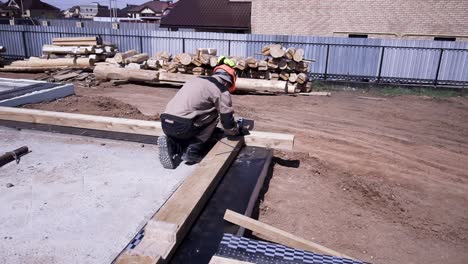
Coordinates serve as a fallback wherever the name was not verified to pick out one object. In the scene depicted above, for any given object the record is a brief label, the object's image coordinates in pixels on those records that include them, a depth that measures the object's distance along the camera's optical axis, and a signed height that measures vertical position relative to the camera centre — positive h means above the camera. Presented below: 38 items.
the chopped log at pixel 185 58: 13.00 -1.01
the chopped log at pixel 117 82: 13.60 -2.01
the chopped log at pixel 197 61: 12.95 -1.06
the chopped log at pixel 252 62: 12.87 -1.04
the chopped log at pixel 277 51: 12.52 -0.62
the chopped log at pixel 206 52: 13.05 -0.77
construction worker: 4.79 -1.09
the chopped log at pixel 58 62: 15.21 -1.54
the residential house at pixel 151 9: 78.31 +3.91
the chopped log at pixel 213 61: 12.96 -1.07
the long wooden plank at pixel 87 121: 6.09 -1.57
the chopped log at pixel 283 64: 12.77 -1.06
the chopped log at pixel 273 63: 12.84 -1.04
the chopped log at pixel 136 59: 14.55 -1.21
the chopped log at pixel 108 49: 16.06 -0.96
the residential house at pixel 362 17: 19.01 +0.95
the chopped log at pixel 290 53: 12.61 -0.67
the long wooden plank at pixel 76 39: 15.82 -0.58
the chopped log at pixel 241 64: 12.84 -1.11
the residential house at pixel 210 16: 25.84 +0.97
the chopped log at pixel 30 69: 15.52 -1.88
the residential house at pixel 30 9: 56.72 +2.31
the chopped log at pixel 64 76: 13.90 -1.92
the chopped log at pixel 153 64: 13.82 -1.31
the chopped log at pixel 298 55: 12.46 -0.72
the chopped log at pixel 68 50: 15.31 -1.02
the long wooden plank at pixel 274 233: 3.23 -1.75
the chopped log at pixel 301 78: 12.77 -1.50
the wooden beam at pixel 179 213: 2.90 -1.65
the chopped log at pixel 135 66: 13.90 -1.42
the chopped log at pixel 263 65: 12.87 -1.12
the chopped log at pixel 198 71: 13.14 -1.43
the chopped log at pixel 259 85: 12.62 -1.78
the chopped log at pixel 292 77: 12.89 -1.50
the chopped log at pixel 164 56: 14.16 -1.03
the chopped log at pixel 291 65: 12.77 -1.08
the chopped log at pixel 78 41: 15.83 -0.68
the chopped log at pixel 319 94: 13.05 -2.06
